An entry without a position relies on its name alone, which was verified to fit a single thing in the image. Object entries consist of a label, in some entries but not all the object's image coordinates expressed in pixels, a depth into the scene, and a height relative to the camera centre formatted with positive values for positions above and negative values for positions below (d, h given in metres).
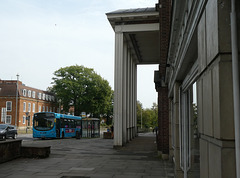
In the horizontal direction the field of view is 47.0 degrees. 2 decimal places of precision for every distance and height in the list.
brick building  57.97 +2.10
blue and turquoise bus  27.66 -1.32
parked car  25.30 -1.83
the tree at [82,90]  53.94 +4.26
